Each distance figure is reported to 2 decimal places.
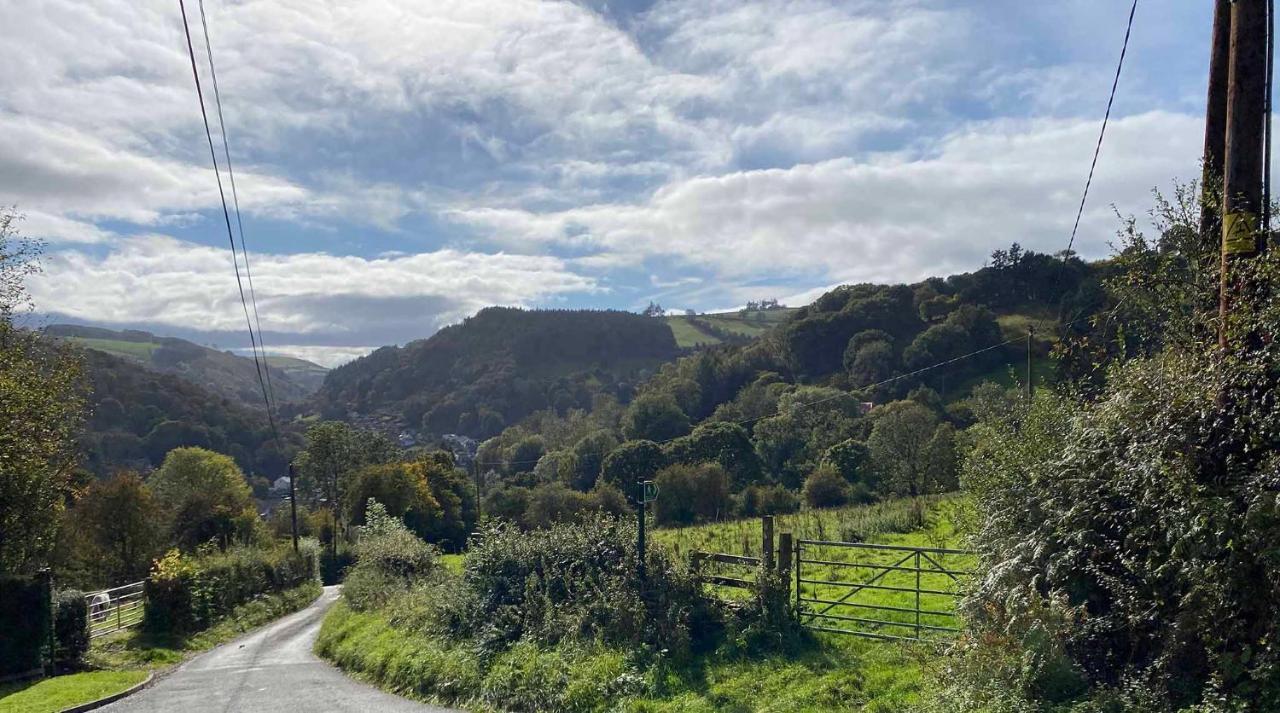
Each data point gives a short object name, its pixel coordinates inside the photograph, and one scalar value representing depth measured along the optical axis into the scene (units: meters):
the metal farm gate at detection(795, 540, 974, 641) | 12.25
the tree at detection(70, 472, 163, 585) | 31.97
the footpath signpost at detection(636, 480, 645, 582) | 13.19
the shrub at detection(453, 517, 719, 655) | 12.63
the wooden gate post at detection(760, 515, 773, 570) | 12.63
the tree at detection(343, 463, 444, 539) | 51.28
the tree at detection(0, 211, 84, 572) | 16.69
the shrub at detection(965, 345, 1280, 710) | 6.34
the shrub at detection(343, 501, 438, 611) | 21.98
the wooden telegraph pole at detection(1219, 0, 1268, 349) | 7.48
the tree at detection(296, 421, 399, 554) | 62.59
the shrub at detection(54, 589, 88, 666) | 16.62
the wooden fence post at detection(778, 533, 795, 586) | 12.63
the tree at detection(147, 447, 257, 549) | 37.28
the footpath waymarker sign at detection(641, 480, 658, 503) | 13.20
